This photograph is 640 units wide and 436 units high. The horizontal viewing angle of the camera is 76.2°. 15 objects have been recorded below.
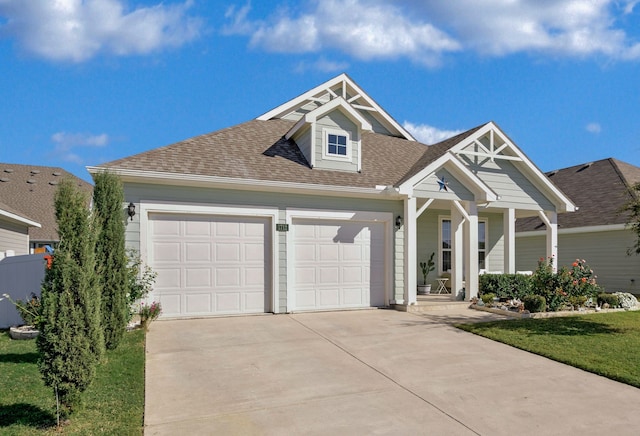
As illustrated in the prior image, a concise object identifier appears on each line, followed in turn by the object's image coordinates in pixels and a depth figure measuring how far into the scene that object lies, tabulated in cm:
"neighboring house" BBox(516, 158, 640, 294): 1608
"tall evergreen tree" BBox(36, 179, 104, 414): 391
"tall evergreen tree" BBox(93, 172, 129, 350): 653
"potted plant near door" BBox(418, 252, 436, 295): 1438
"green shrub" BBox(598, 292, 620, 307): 1177
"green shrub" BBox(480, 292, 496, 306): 1159
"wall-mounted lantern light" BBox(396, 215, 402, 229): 1157
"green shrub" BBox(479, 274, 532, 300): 1234
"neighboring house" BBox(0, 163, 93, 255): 2019
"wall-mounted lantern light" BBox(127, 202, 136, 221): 910
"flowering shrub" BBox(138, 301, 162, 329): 864
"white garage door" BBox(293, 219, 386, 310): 1078
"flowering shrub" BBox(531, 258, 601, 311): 1086
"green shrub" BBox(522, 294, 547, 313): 1052
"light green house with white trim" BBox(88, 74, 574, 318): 962
